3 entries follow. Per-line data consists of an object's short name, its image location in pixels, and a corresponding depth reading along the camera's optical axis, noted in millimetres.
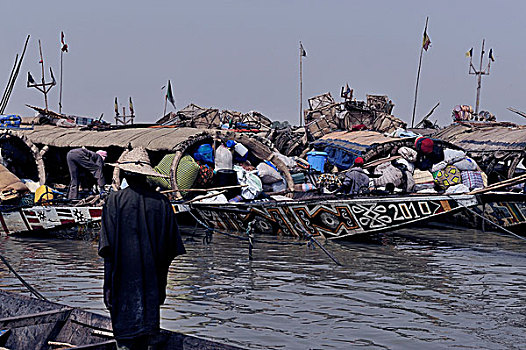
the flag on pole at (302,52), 28938
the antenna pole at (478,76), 27888
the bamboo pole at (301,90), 29672
